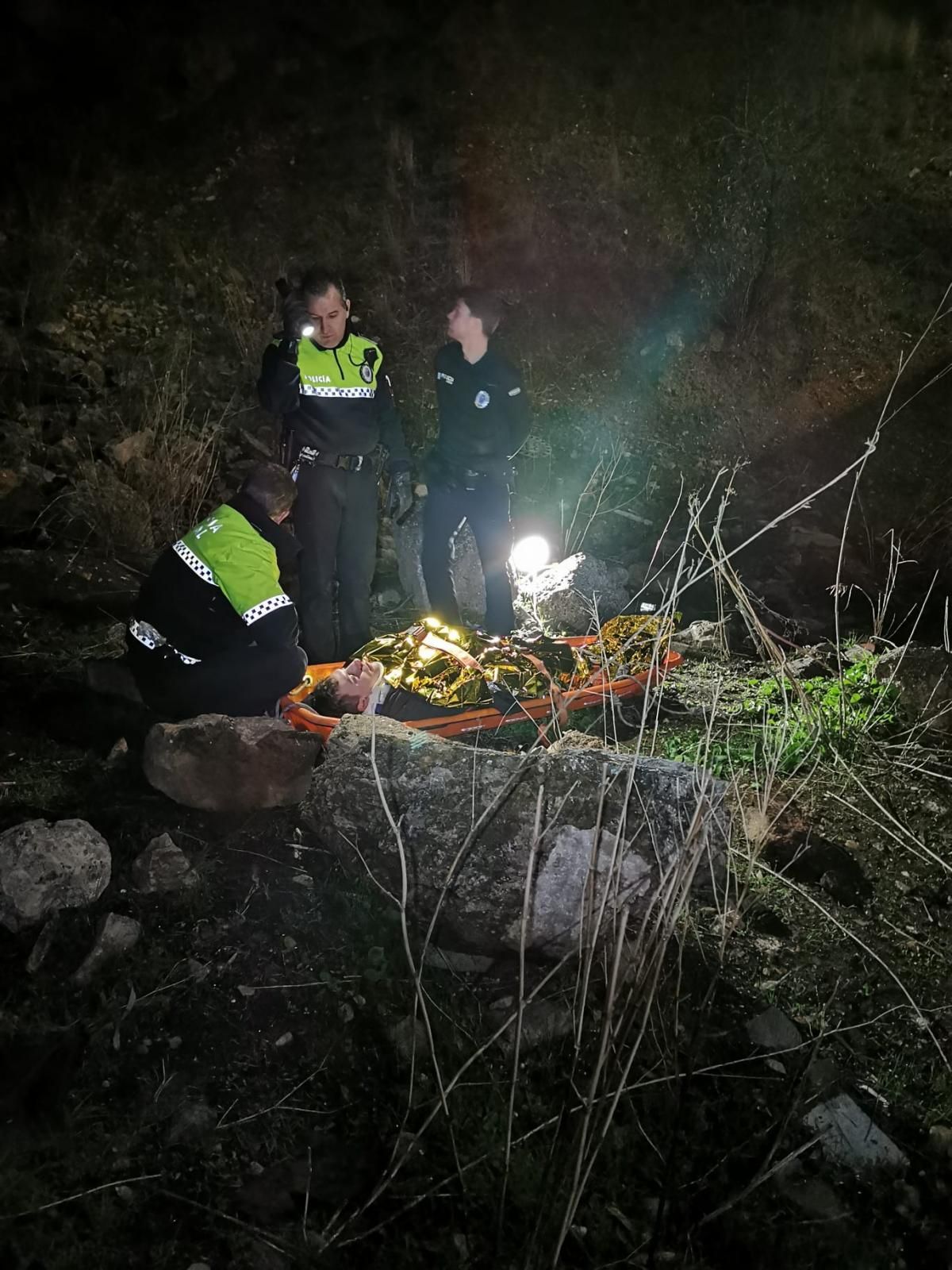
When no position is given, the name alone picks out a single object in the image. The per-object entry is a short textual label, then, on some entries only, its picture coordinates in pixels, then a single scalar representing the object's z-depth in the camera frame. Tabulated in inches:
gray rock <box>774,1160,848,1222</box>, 90.5
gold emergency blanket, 166.2
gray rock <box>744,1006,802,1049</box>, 107.2
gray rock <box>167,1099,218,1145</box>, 94.3
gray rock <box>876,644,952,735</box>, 159.3
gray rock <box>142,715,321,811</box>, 134.9
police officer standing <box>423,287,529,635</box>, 185.8
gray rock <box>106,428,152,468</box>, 230.8
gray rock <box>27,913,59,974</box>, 109.3
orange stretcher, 157.2
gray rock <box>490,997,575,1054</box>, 104.7
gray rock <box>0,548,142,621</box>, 195.2
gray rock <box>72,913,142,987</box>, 109.3
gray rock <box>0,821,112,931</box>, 113.6
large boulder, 110.0
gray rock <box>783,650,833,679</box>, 187.6
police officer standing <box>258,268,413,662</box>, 178.1
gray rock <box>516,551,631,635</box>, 215.8
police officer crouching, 145.5
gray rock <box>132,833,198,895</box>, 120.7
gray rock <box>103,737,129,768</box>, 146.3
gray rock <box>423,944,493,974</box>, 114.0
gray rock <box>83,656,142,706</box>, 165.9
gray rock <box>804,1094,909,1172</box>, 95.3
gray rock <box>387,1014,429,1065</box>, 103.8
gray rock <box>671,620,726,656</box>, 197.0
